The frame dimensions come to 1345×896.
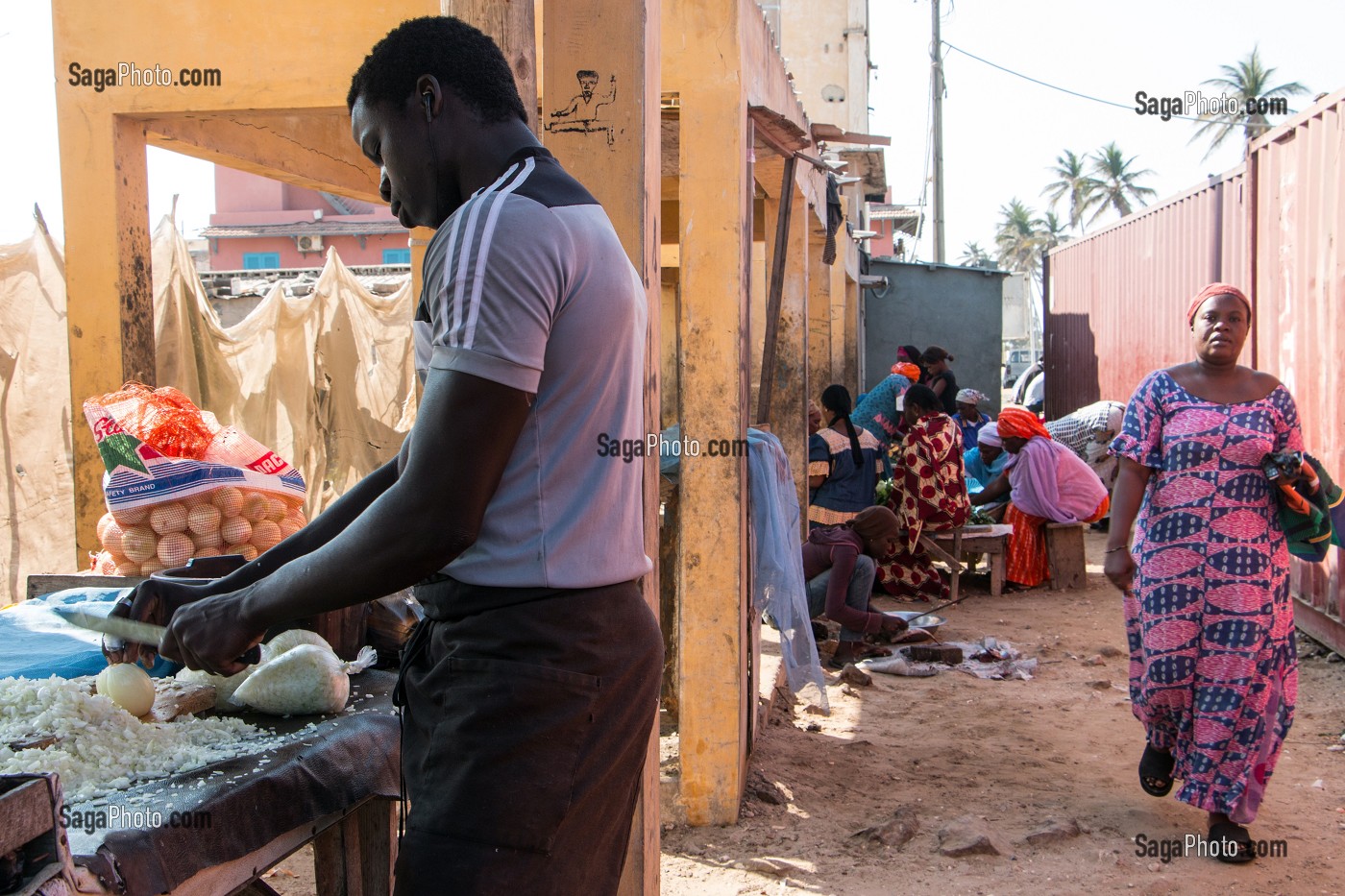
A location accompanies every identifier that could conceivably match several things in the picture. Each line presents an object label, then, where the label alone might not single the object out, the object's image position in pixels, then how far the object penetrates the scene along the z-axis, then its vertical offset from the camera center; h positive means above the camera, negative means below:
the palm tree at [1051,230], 67.61 +9.00
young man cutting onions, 1.39 -0.20
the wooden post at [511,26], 2.25 +0.74
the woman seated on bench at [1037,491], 8.57 -0.94
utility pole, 23.22 +5.65
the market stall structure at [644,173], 2.48 +0.73
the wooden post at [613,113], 2.46 +0.61
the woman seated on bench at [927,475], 8.14 -0.75
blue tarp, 2.46 -0.63
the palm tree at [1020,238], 69.44 +8.95
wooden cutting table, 1.56 -0.73
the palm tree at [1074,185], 62.16 +10.89
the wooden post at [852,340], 14.02 +0.48
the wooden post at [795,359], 7.06 +0.11
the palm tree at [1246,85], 41.25 +11.29
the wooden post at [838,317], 11.92 +0.69
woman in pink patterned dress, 3.77 -0.70
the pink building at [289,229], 26.12 +3.75
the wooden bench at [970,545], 8.29 -1.33
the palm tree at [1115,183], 59.31 +10.48
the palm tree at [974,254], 80.81 +9.37
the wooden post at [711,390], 4.23 -0.05
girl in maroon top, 6.52 -1.19
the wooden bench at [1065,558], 8.70 -1.49
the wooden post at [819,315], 9.27 +0.54
